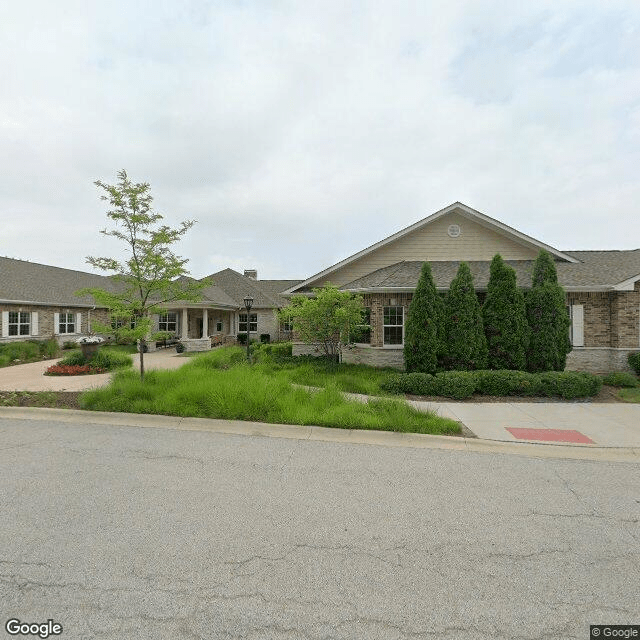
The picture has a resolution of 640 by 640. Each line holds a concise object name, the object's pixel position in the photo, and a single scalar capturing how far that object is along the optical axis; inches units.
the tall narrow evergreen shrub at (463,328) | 436.5
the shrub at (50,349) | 716.7
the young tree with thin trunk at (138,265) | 346.9
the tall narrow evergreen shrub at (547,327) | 433.4
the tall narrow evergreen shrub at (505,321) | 433.1
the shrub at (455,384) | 369.7
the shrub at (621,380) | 436.1
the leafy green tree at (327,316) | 506.6
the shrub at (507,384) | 381.1
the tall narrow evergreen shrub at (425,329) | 441.4
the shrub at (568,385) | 371.9
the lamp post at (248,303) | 580.0
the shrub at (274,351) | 633.7
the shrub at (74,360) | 540.4
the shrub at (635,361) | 498.9
